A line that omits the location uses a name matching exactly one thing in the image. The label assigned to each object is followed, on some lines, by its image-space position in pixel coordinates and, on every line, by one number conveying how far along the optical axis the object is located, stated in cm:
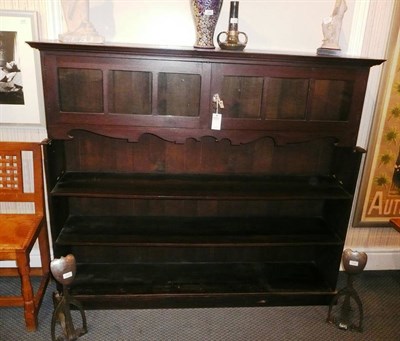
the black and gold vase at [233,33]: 188
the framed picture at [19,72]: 202
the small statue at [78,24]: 183
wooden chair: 192
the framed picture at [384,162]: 228
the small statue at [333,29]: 195
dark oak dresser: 185
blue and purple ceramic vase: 182
